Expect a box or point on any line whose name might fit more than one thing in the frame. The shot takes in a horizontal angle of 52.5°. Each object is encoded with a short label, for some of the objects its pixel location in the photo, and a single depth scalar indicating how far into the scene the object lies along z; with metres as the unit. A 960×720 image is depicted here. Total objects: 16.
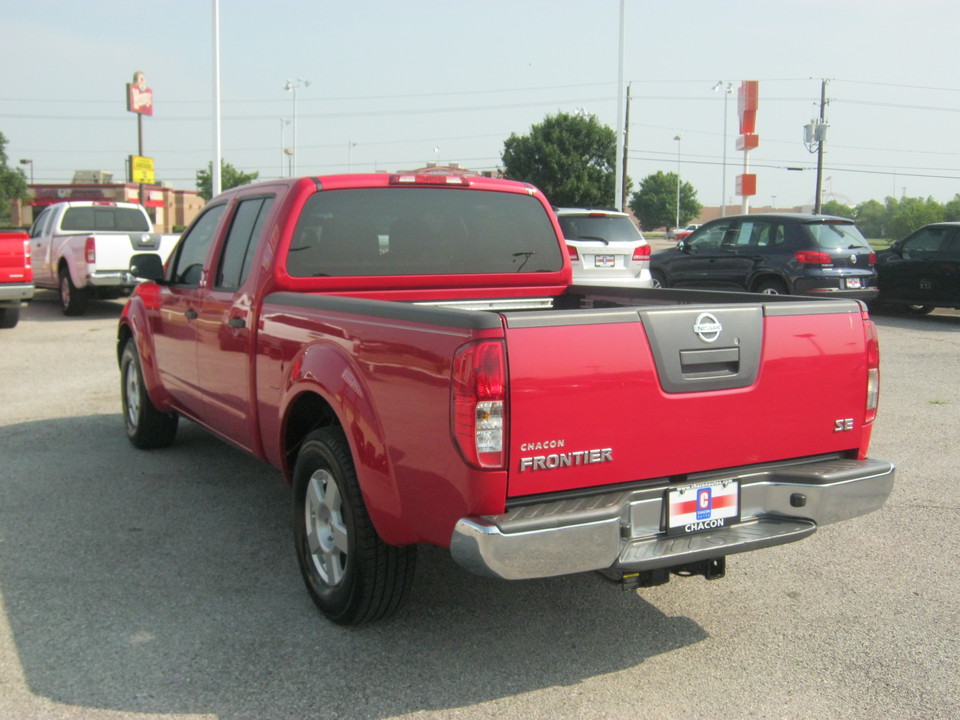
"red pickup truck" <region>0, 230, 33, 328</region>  13.39
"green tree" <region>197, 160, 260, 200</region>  76.74
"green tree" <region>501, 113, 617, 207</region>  55.72
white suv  14.96
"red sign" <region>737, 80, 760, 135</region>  53.00
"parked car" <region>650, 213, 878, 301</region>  14.70
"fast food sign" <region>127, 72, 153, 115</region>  45.77
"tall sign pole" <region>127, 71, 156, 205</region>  44.03
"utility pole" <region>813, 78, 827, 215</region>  44.66
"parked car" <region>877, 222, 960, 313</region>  15.44
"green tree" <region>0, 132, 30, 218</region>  62.59
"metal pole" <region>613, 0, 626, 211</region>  30.11
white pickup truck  15.72
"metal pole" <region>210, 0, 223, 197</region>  25.66
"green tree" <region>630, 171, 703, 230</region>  130.50
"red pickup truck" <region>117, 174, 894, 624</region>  3.14
